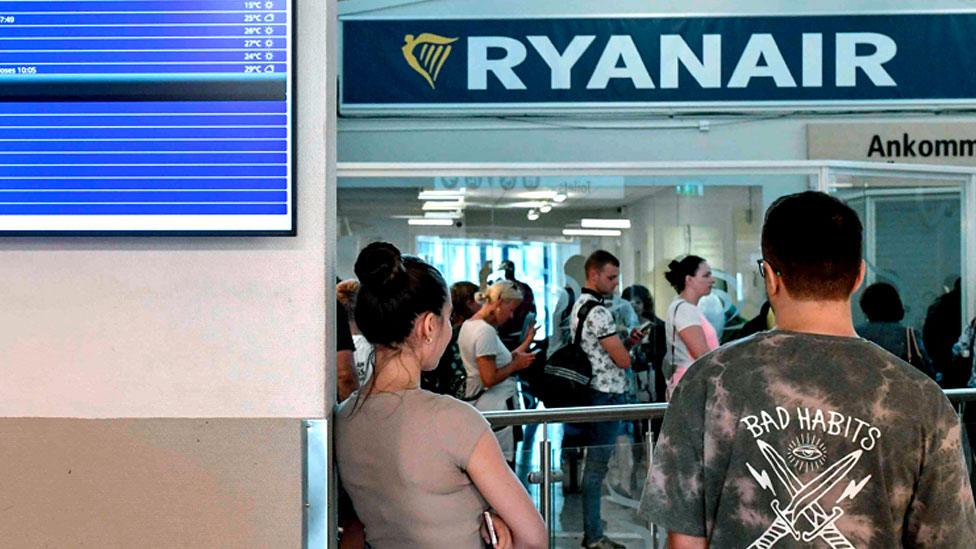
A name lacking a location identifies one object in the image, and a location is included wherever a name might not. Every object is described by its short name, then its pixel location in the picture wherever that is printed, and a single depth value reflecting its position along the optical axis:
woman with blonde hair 6.36
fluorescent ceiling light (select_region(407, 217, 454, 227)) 7.87
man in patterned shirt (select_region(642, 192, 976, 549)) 2.08
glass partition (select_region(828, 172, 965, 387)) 7.69
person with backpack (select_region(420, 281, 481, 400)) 6.36
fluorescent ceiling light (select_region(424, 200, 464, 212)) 7.79
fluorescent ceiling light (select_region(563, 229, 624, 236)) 7.63
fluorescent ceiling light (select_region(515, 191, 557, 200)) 7.67
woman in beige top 2.48
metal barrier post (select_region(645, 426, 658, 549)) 4.32
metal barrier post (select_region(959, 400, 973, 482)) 4.82
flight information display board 2.61
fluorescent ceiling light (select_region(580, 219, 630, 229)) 7.61
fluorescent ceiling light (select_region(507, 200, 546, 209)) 7.71
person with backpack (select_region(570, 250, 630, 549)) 6.71
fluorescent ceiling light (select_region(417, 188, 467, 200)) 7.71
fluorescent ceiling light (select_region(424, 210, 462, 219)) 7.84
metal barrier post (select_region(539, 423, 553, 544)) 4.12
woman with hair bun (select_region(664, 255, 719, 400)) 7.02
